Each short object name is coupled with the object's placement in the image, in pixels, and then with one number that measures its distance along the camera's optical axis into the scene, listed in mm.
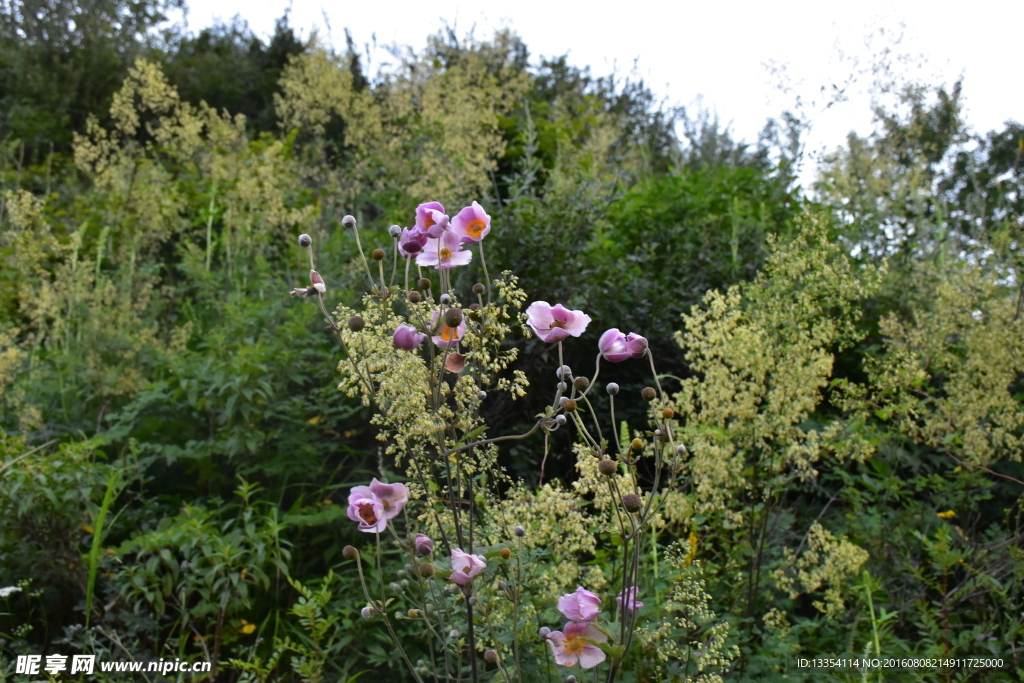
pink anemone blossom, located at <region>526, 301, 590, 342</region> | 1184
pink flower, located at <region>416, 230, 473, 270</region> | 1259
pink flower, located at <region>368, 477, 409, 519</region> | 1148
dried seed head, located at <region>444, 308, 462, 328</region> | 1093
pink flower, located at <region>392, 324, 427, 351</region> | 1112
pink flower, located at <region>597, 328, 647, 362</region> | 1191
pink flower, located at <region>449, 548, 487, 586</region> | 1083
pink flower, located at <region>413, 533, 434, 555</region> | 1136
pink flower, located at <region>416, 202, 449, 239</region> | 1197
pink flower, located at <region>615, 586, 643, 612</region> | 1181
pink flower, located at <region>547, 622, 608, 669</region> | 1138
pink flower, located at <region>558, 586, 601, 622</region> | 1132
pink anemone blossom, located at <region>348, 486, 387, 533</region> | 1147
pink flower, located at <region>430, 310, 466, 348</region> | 1182
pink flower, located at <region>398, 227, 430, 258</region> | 1181
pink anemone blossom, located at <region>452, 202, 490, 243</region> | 1254
